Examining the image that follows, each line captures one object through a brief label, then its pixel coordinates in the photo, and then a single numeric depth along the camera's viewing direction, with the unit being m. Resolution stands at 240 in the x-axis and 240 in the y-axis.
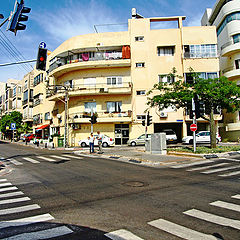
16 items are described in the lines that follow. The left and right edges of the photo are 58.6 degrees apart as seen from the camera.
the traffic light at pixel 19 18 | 8.27
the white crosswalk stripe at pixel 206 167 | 10.71
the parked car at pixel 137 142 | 27.50
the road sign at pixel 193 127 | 16.03
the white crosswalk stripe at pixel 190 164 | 11.87
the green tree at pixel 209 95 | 16.59
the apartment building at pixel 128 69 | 29.95
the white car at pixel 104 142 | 27.58
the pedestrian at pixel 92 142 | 19.86
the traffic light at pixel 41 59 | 10.02
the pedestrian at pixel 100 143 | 18.94
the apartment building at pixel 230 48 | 30.05
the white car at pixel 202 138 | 26.78
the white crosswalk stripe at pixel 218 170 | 9.81
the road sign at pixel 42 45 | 10.23
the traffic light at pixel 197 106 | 16.80
